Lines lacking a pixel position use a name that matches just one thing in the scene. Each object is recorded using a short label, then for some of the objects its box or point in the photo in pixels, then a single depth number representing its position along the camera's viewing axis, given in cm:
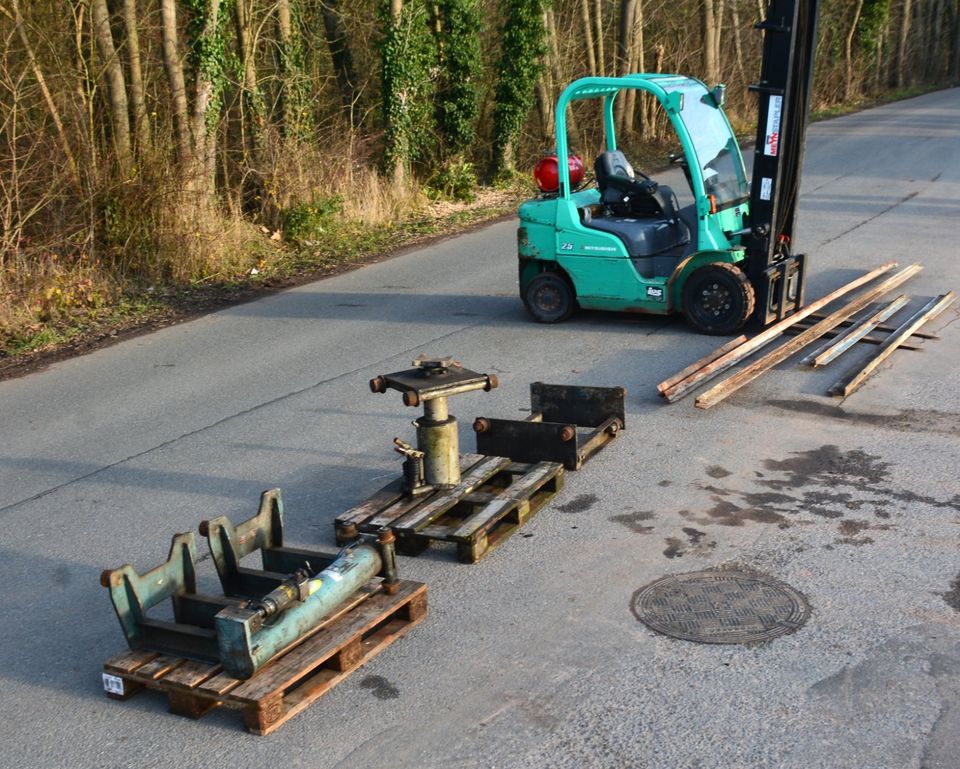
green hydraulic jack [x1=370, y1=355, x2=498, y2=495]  626
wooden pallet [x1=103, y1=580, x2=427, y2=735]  461
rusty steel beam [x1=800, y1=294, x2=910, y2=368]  944
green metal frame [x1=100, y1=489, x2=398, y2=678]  470
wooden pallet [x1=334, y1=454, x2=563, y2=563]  617
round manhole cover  527
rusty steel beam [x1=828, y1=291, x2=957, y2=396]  871
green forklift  997
